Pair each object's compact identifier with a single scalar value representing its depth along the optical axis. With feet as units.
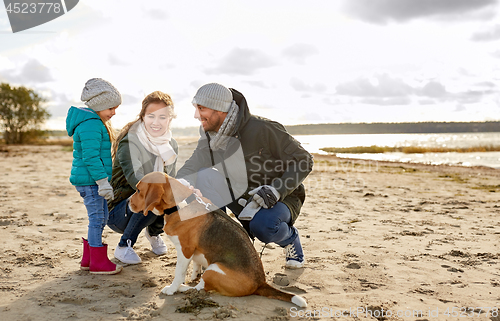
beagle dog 11.06
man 13.51
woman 15.02
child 13.12
